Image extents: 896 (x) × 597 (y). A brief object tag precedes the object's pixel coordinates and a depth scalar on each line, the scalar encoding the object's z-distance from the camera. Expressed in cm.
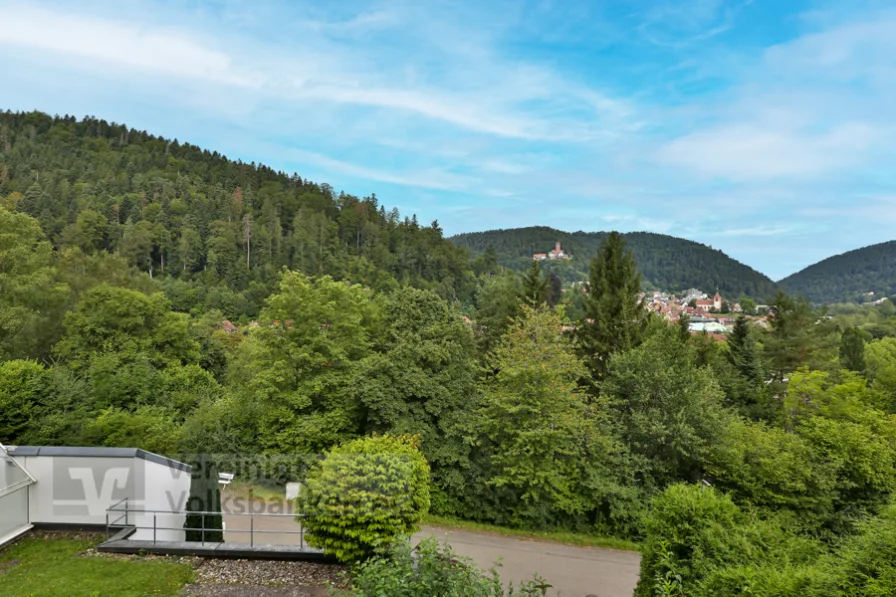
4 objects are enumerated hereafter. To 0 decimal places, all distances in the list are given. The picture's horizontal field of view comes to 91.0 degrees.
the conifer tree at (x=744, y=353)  2236
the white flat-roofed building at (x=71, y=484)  772
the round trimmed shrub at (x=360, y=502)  625
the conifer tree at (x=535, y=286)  2347
